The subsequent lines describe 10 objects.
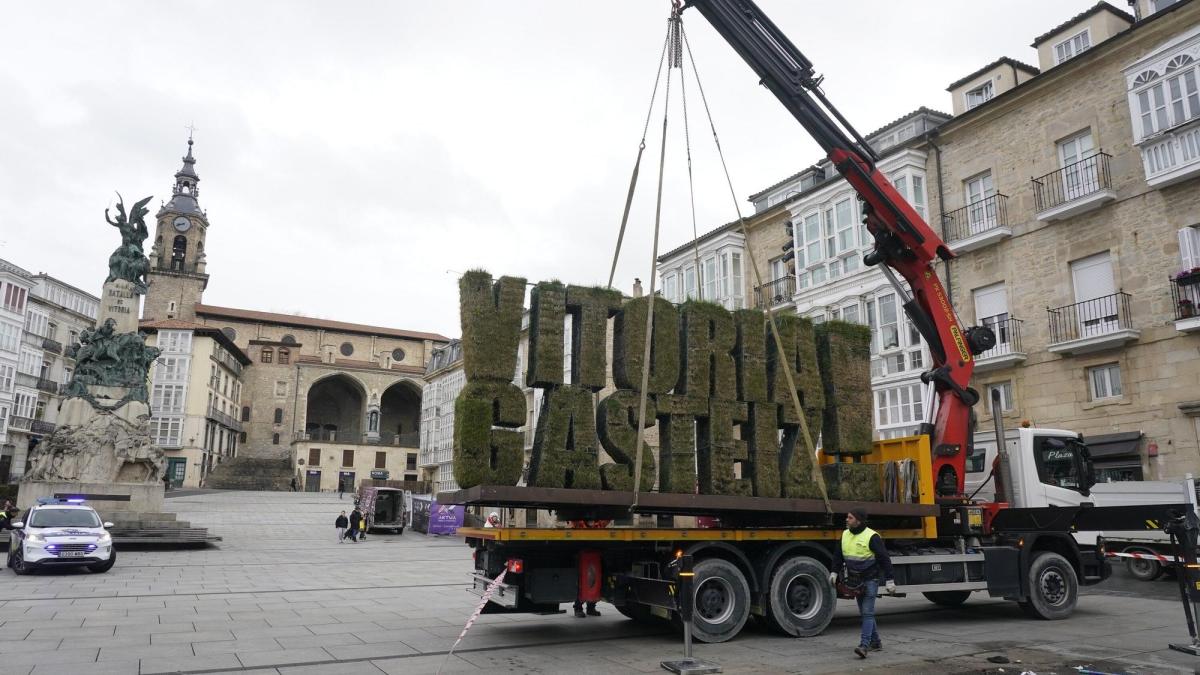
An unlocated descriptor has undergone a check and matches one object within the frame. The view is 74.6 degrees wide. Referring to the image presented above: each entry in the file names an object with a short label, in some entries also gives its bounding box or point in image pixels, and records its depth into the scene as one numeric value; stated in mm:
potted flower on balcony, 19438
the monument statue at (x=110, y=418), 26562
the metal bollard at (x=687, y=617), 8016
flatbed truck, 9594
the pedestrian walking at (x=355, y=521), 32844
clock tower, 83438
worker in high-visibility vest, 9016
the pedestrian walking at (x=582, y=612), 10627
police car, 17844
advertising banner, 37781
